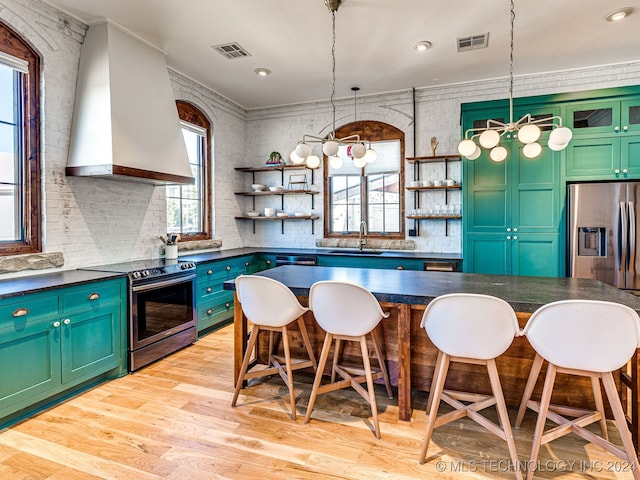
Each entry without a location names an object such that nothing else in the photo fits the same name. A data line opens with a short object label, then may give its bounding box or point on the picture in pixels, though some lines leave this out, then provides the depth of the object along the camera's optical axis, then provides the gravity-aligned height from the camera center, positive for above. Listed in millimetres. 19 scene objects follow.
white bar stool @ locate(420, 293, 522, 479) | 1854 -542
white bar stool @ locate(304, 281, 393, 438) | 2184 -505
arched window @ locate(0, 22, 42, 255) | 2855 +714
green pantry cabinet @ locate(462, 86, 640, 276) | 3863 +609
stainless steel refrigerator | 3652 -12
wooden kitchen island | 2123 -647
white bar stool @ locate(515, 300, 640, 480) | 1684 -540
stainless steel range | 3197 -694
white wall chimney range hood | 3135 +1097
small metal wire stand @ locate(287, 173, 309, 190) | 5667 +811
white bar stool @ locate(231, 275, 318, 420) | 2379 -503
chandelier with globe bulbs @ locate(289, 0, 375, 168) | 2762 +644
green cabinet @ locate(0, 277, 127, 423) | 2342 -769
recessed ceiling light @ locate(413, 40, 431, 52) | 3706 +1911
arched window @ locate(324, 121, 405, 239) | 5238 +641
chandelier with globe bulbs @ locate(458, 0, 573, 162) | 2314 +619
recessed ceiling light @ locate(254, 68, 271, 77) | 4363 +1951
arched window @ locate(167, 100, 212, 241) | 4621 +574
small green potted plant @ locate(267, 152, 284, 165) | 5523 +1122
